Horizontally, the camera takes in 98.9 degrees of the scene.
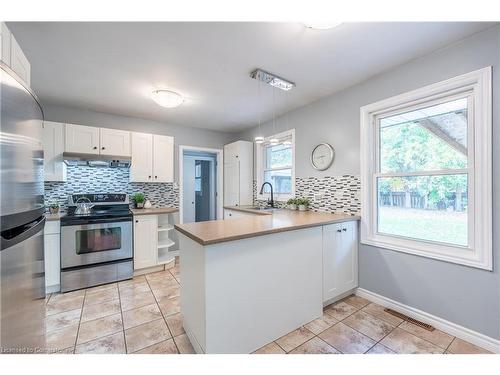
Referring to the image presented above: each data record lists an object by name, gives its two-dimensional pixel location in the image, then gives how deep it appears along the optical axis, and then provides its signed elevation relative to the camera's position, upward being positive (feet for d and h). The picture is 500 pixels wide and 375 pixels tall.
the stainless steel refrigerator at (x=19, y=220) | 2.62 -0.45
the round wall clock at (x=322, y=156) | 8.70 +1.27
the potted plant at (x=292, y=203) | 9.80 -0.77
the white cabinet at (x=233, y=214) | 10.53 -1.40
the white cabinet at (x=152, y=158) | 10.49 +1.48
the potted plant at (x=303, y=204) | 9.49 -0.79
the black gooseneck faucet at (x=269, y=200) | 11.51 -0.73
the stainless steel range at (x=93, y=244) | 8.14 -2.29
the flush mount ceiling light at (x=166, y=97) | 7.77 +3.28
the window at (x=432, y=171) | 5.20 +0.42
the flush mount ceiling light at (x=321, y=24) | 4.27 +3.27
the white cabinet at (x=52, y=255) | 7.89 -2.55
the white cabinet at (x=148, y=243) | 9.58 -2.65
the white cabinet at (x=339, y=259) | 6.73 -2.43
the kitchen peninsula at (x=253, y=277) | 4.51 -2.24
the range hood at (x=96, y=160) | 9.07 +1.21
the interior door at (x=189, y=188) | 16.52 -0.10
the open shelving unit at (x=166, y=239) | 10.51 -2.80
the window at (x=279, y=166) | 10.95 +1.18
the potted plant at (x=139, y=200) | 10.98 -0.67
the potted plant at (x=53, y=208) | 9.09 -0.89
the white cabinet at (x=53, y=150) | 8.66 +1.54
